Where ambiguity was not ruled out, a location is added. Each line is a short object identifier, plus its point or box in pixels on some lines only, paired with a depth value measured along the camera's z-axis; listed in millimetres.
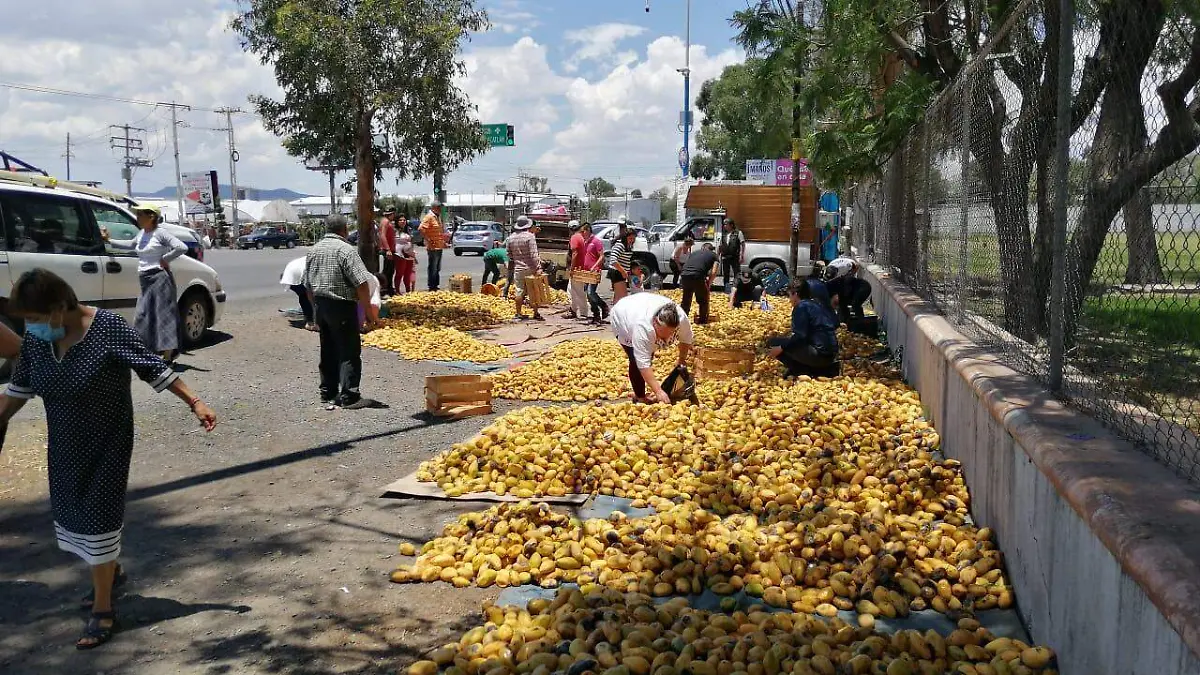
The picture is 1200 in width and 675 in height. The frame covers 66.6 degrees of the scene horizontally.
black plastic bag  8312
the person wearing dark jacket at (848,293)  12484
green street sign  33500
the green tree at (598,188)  127688
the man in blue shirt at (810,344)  9114
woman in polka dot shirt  4078
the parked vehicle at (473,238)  43181
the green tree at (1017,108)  3715
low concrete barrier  2396
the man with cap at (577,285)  16094
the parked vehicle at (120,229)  10531
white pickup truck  21922
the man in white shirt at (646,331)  7965
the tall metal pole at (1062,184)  3951
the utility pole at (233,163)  74862
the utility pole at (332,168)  17175
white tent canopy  88612
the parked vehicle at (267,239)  57938
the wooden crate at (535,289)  15914
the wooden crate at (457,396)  8547
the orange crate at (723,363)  9570
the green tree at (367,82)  14188
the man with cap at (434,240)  19438
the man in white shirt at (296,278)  13093
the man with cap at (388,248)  17531
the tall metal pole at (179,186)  69000
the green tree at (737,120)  12940
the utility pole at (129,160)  78688
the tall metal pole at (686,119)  51062
